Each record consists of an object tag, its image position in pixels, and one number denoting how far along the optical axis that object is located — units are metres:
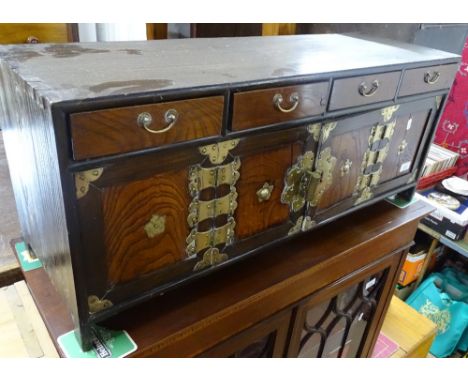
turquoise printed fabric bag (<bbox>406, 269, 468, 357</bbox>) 1.96
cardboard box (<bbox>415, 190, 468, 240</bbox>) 1.84
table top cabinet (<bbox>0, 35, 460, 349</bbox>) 0.59
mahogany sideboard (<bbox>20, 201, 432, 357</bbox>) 0.81
